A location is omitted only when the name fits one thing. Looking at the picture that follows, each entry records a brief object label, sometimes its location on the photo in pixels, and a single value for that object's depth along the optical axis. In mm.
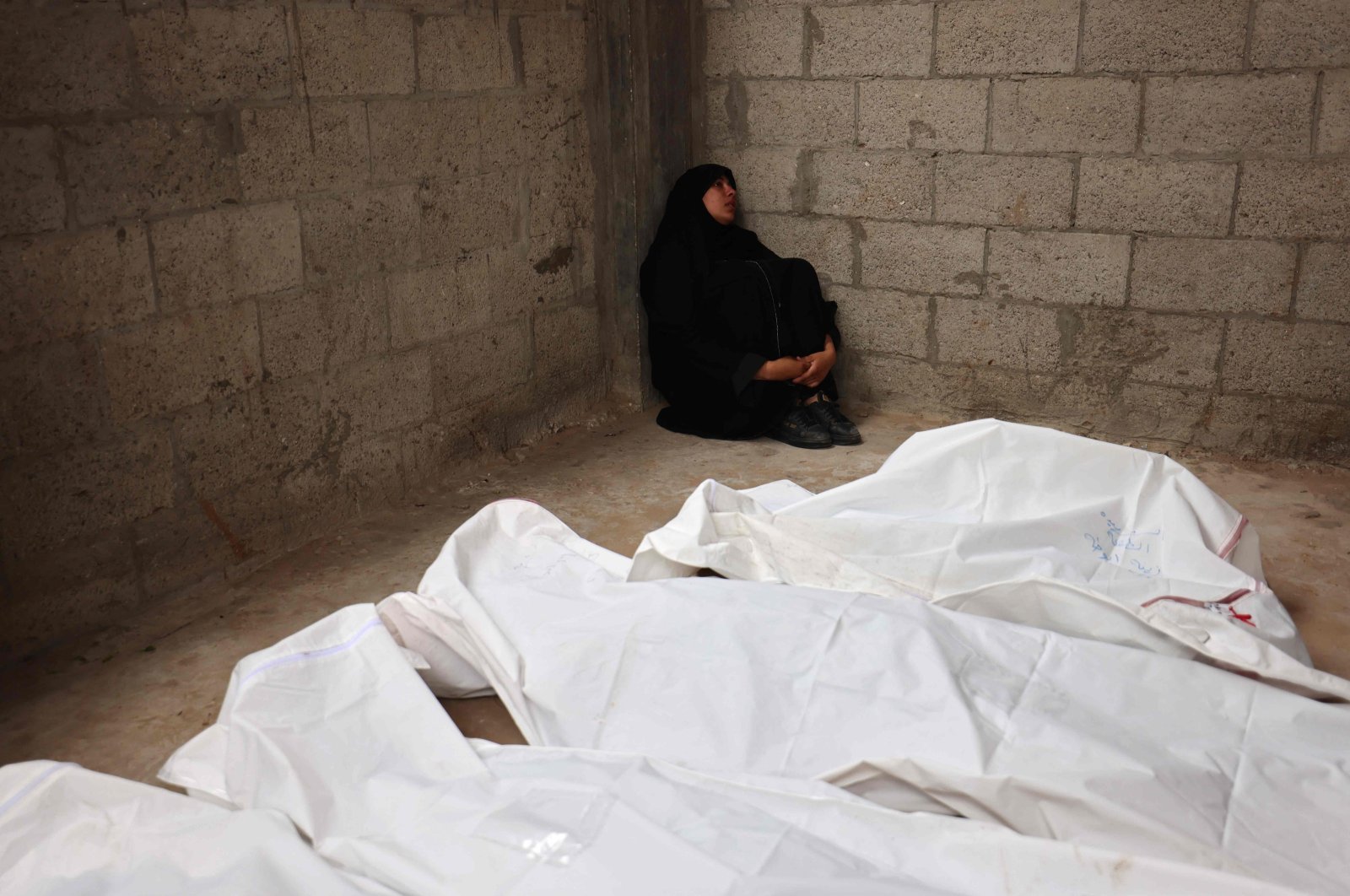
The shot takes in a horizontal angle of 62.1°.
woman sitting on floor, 4117
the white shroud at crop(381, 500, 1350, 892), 1511
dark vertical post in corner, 4172
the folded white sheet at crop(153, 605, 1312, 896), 1382
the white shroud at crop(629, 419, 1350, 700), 2092
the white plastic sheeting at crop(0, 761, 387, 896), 1434
